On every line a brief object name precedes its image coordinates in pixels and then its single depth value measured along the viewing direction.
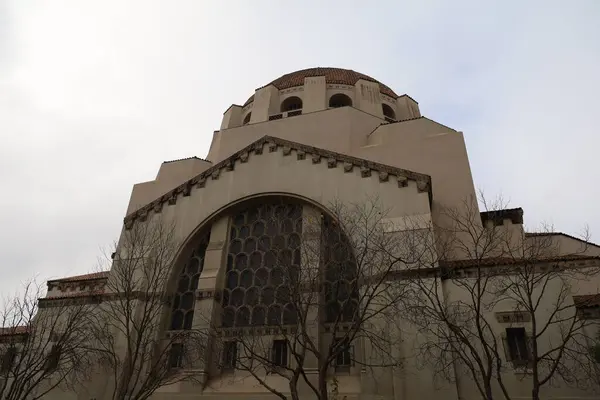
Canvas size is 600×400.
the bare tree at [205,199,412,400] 12.79
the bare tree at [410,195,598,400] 11.34
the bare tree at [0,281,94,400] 14.42
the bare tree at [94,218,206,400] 14.31
